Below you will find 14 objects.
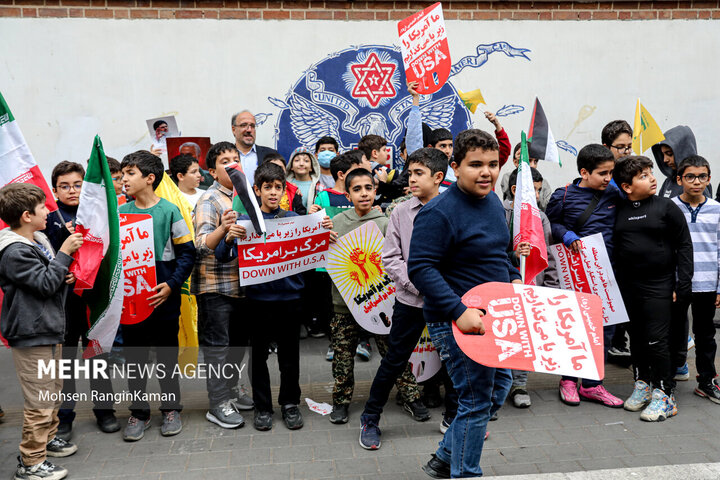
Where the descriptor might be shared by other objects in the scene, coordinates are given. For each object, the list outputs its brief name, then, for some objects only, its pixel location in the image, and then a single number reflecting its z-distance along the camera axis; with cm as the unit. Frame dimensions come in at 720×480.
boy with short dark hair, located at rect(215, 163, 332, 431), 428
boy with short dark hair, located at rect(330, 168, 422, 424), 440
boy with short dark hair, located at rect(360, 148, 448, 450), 398
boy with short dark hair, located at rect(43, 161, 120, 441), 426
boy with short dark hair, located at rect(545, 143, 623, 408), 469
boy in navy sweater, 305
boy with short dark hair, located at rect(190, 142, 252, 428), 434
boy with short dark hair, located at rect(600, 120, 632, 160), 588
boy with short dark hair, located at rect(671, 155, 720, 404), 470
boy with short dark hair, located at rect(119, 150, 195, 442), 421
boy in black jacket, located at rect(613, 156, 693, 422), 446
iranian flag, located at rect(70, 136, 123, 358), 382
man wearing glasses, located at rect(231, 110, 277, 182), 639
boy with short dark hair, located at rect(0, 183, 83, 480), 349
